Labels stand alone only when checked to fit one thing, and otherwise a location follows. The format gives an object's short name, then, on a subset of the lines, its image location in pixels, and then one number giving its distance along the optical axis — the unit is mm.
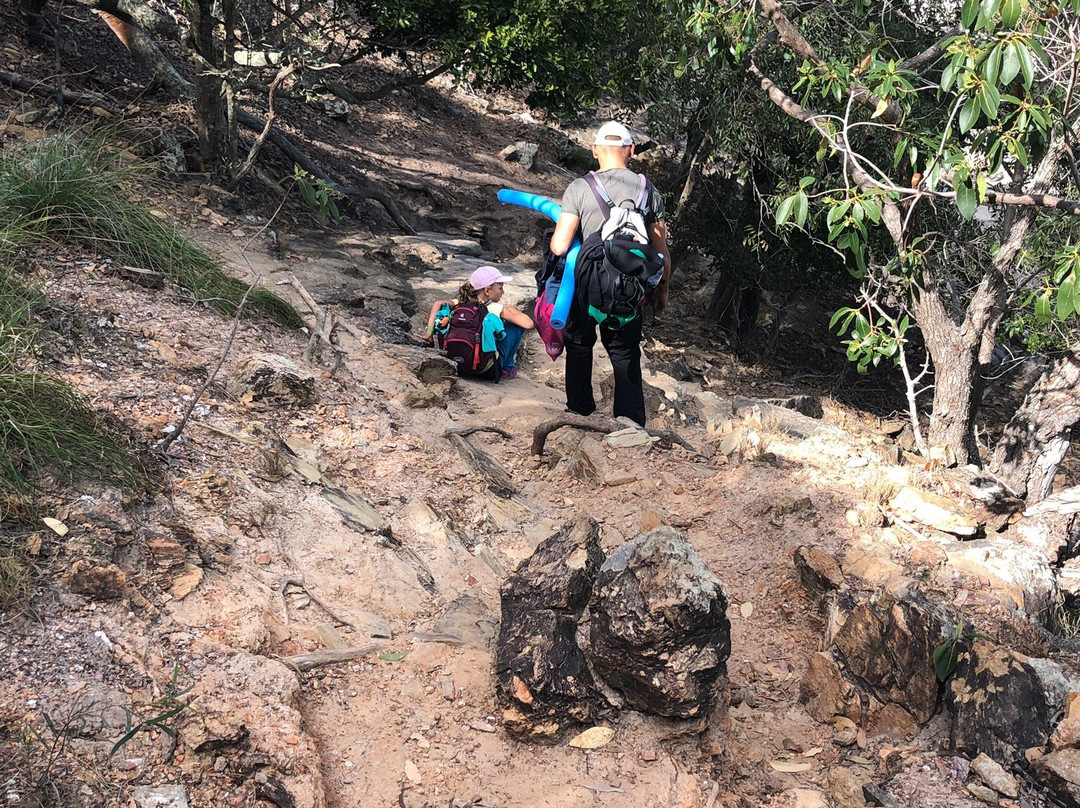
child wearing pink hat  6168
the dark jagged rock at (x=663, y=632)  2877
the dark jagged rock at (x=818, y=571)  3830
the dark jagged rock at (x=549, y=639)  2873
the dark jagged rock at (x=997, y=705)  2818
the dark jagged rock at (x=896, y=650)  3105
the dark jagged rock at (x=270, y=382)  4578
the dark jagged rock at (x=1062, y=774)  2611
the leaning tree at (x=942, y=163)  3344
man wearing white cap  4684
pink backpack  5055
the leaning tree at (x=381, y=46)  7965
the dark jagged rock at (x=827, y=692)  3234
